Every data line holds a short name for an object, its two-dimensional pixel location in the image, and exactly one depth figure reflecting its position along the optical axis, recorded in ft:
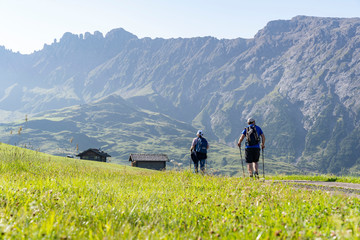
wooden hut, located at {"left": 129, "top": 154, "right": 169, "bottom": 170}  369.09
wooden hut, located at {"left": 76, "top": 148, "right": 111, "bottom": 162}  409.28
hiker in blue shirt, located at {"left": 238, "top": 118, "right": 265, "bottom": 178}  48.65
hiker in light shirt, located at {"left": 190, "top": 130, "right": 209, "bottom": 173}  61.09
